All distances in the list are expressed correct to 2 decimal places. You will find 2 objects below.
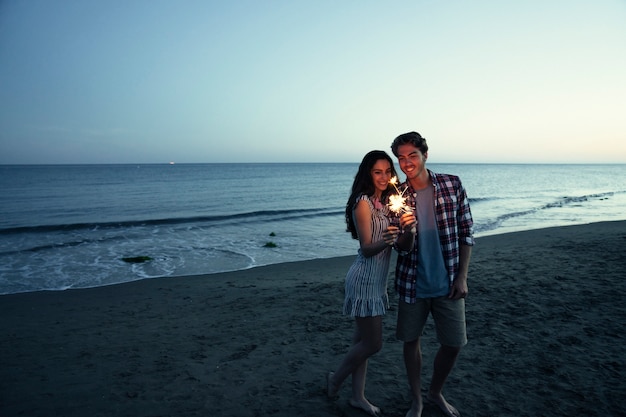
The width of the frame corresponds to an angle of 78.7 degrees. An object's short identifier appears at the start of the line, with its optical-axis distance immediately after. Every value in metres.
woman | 3.26
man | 3.23
